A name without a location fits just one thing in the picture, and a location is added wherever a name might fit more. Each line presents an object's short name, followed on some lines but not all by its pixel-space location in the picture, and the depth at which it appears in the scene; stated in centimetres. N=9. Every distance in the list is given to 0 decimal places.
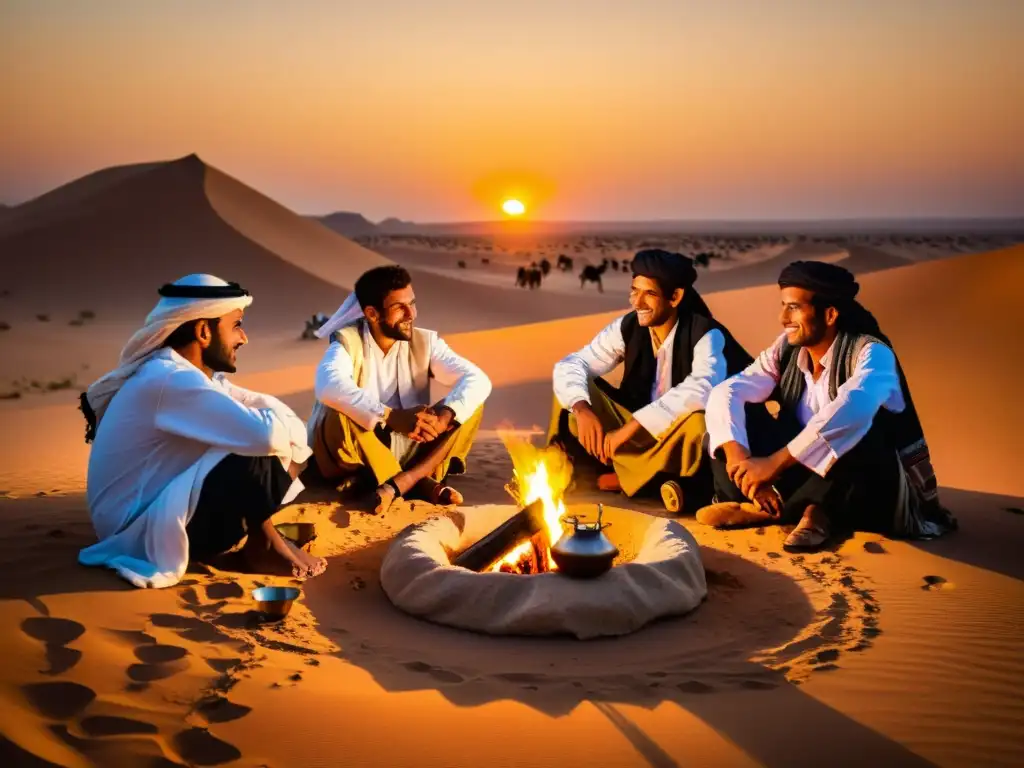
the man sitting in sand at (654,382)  696
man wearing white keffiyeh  508
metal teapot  487
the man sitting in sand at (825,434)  601
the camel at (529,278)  4134
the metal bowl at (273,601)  490
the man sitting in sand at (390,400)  682
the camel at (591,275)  4291
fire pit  483
